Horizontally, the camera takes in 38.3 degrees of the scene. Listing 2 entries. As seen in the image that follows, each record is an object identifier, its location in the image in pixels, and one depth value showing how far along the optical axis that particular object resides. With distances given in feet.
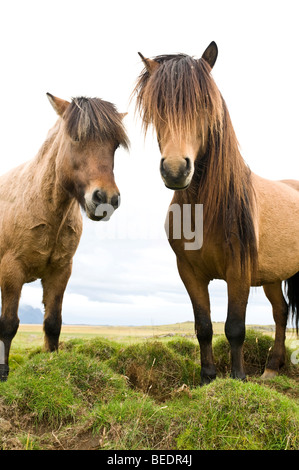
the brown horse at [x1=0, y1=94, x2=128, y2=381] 16.55
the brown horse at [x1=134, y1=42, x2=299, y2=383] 13.82
